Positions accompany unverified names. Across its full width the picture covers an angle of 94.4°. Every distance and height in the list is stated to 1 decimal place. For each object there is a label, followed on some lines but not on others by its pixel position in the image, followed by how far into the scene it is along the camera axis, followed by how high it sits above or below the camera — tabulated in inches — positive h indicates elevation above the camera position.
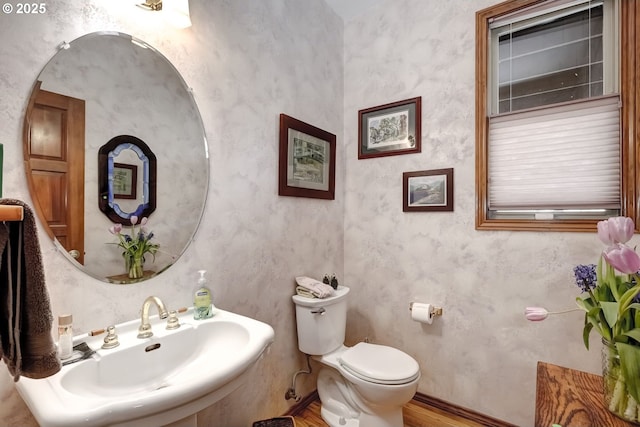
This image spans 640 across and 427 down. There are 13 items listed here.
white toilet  58.3 -32.6
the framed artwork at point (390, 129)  78.4 +23.3
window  57.6 +21.3
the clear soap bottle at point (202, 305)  47.8 -14.9
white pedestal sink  25.8 -17.8
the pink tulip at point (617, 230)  31.7 -1.8
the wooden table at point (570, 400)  31.1 -22.1
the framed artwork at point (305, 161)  68.5 +13.4
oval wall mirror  36.8 +9.0
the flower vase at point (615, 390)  30.8 -19.1
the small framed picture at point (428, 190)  73.5 +5.8
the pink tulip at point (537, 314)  36.6 -12.5
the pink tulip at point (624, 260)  28.6 -4.6
